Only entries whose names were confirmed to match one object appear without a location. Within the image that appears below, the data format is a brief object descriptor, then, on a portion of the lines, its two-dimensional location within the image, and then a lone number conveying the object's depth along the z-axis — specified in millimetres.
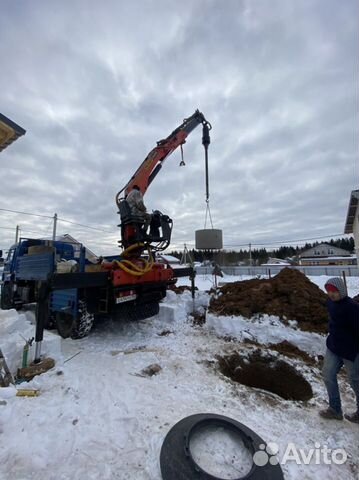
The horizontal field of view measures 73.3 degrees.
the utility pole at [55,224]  20031
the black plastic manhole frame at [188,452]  1828
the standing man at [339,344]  2488
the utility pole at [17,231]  24462
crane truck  4164
